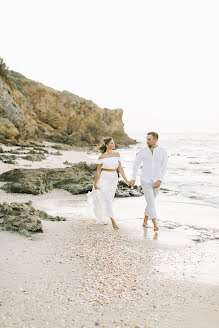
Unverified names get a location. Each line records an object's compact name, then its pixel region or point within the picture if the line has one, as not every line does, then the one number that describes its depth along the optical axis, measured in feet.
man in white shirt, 20.08
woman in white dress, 20.61
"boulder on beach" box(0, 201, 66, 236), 16.63
